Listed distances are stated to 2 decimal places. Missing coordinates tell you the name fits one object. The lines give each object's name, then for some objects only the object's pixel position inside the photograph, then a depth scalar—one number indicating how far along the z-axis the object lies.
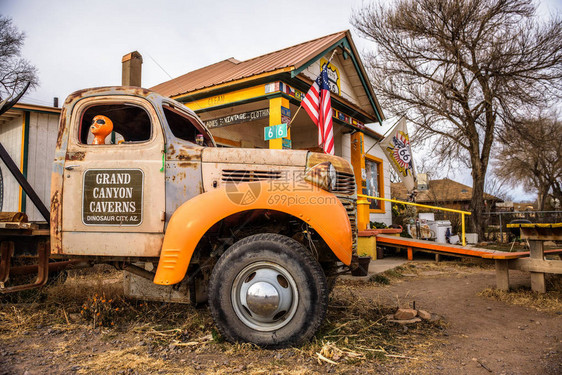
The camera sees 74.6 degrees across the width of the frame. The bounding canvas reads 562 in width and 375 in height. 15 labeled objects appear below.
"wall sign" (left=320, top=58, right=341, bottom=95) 9.93
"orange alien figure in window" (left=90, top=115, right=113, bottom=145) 3.68
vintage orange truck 3.04
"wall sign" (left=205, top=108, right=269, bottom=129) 8.48
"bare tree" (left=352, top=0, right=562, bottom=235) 13.12
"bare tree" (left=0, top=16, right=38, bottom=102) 15.53
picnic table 5.07
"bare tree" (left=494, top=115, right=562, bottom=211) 22.98
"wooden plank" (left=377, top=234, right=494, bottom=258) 6.17
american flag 7.37
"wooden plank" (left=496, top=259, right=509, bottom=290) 5.49
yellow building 7.99
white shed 7.28
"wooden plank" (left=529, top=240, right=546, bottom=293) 5.29
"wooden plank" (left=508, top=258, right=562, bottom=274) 5.04
